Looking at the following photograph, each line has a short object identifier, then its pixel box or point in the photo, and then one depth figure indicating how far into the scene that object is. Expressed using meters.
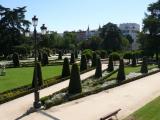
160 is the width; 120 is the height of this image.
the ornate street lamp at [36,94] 9.20
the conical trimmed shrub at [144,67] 17.31
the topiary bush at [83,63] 18.60
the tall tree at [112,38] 40.69
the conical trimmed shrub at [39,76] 13.26
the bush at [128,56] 24.86
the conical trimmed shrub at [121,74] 14.51
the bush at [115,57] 22.98
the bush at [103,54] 30.10
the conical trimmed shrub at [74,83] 11.36
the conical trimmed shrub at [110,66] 18.01
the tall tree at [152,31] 28.70
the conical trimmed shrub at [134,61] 21.92
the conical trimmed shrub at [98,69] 15.68
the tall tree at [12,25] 35.88
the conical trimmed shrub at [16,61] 24.52
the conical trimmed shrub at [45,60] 24.72
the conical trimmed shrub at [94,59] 20.32
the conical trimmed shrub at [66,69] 15.96
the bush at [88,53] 25.60
